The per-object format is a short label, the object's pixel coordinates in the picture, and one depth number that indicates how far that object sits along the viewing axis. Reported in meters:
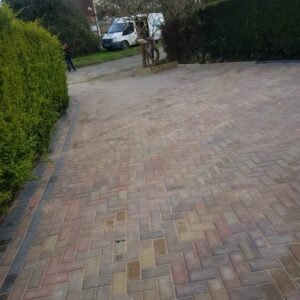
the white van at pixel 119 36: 25.39
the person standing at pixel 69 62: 19.41
